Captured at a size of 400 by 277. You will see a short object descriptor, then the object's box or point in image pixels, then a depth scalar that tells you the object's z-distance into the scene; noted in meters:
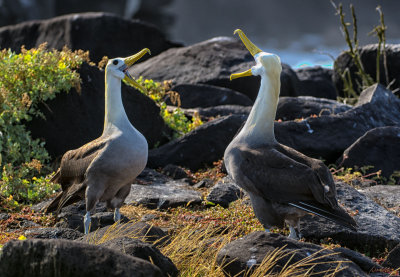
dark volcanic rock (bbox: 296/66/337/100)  32.06
